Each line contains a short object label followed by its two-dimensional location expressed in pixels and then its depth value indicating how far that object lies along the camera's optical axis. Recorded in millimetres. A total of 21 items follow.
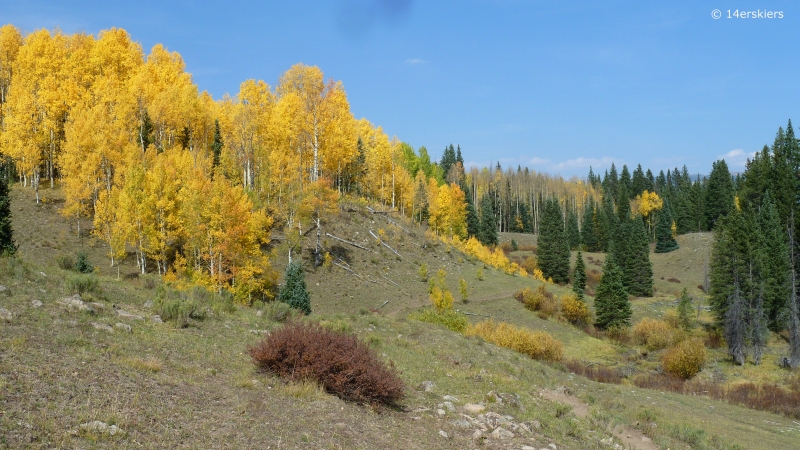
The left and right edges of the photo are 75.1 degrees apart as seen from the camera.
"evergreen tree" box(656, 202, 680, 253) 103562
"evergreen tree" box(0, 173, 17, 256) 24938
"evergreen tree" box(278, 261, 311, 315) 30547
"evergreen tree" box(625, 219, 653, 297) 78188
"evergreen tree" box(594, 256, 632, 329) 53569
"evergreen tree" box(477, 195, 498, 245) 95438
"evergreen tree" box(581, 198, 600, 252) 109688
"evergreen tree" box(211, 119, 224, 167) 52781
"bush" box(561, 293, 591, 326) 53781
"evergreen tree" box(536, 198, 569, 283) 81188
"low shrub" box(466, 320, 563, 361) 30234
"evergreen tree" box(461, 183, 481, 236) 94625
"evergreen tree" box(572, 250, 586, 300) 57594
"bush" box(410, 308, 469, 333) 31156
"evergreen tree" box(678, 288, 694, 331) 53844
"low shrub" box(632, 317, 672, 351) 47000
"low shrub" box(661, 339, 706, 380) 35844
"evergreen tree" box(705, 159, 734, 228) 106875
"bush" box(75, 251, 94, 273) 25227
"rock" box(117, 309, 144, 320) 13077
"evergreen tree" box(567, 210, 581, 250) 111438
